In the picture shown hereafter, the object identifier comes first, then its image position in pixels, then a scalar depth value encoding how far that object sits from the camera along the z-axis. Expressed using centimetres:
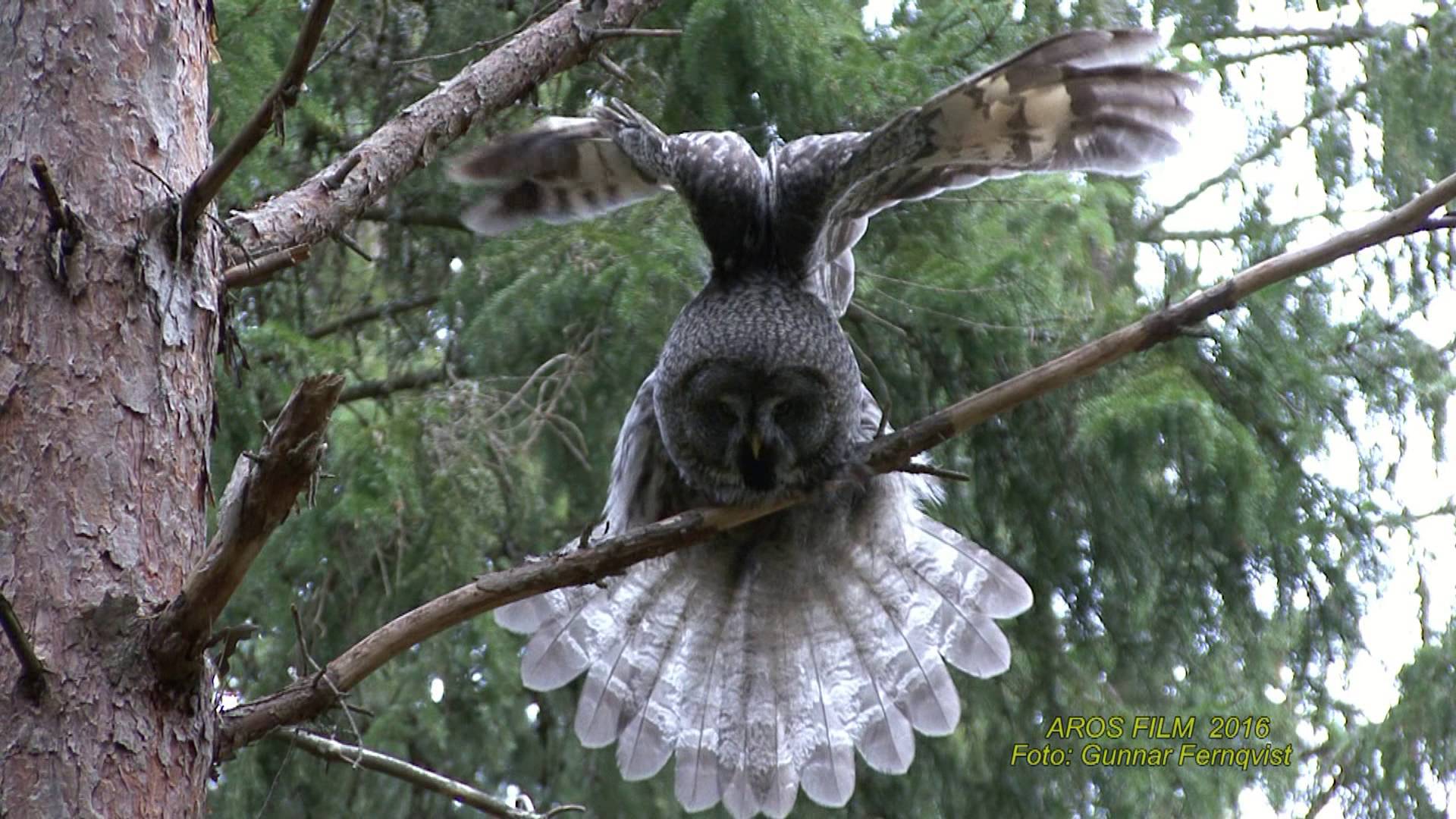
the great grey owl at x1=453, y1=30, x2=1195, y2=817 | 1150
